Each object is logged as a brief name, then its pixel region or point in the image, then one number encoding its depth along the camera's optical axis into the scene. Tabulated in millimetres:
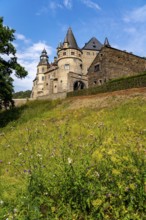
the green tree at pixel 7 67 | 13454
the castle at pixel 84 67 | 28915
